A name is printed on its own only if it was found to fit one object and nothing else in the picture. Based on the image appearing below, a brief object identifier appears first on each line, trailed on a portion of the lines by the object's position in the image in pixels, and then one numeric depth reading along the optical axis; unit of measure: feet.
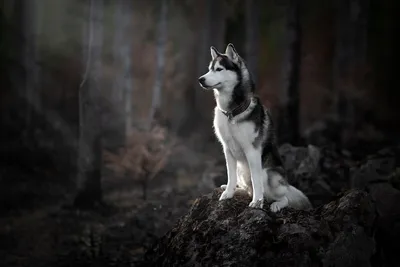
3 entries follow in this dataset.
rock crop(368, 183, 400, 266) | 10.46
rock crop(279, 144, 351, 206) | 14.90
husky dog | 8.53
